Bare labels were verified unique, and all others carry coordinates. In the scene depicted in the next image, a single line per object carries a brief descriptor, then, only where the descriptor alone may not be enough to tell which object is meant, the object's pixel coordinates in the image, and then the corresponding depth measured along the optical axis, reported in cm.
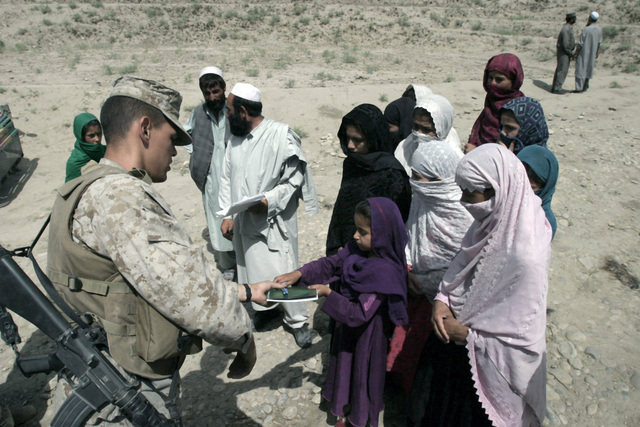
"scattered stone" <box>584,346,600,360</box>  307
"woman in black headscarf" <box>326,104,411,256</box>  285
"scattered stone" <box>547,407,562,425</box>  263
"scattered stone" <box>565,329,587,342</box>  324
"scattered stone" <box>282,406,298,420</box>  278
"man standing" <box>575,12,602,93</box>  1089
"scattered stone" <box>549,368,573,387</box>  290
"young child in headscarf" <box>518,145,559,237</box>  252
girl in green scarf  396
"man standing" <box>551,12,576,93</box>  1100
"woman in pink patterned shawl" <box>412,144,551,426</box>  180
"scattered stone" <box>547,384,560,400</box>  279
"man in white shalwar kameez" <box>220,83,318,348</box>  322
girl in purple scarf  221
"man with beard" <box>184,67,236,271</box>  399
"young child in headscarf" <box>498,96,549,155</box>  290
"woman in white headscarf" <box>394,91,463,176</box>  336
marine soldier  143
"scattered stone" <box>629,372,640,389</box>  280
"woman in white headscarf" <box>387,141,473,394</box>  254
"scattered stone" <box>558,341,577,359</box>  311
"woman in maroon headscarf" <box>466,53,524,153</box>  360
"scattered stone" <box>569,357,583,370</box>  301
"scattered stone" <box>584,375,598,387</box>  288
